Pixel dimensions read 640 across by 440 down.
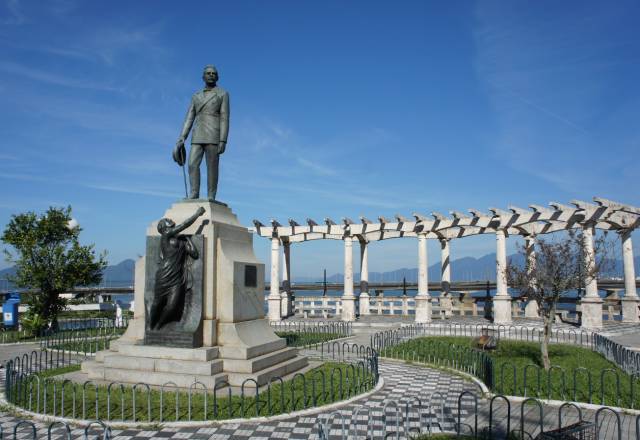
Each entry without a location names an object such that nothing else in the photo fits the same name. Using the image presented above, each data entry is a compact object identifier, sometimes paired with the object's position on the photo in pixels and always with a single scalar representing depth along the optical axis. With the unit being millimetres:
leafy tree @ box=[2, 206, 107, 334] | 23812
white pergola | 24641
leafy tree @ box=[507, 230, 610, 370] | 14453
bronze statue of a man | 12648
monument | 10727
